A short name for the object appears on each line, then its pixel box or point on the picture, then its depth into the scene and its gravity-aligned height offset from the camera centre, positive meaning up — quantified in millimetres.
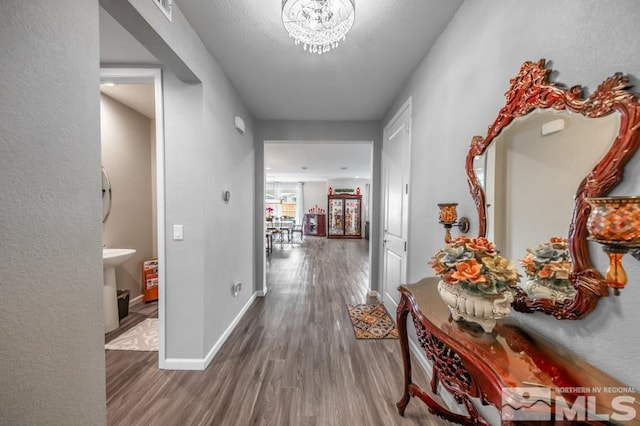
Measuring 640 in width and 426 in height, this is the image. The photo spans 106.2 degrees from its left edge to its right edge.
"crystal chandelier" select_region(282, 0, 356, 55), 1376 +1121
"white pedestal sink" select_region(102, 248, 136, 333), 2455 -834
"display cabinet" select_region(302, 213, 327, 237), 10938 -709
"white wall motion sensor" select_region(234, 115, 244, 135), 2662 +953
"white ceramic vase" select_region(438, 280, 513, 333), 922 -384
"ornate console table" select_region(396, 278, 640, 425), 620 -504
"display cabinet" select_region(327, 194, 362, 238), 10438 -368
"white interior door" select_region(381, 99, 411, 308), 2479 +99
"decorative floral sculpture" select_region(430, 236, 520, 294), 914 -232
